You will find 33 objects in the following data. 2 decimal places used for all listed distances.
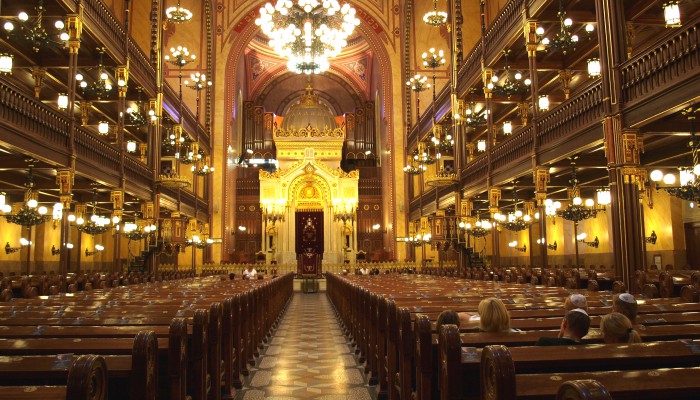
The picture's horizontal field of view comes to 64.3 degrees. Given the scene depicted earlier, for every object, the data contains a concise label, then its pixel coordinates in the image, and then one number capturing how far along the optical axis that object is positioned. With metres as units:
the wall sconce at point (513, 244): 33.53
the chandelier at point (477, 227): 23.14
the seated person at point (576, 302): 5.30
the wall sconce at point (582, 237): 26.93
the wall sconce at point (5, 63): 14.27
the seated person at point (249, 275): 22.88
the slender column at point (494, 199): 21.05
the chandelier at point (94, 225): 18.53
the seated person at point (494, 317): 4.45
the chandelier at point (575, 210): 17.94
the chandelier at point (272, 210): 39.66
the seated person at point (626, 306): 4.73
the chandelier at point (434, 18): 26.42
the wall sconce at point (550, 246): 18.60
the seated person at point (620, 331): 3.90
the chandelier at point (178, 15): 23.44
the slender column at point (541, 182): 16.75
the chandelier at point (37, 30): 13.30
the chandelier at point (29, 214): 15.68
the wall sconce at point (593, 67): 17.03
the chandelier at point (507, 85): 17.78
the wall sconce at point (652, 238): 22.30
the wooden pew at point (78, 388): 2.43
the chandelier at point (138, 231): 21.03
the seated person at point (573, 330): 3.96
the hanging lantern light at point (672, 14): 12.59
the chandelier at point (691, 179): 11.30
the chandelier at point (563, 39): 13.96
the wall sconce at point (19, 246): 23.58
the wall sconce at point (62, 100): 20.81
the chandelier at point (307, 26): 22.88
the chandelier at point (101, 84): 17.45
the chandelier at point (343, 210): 40.03
